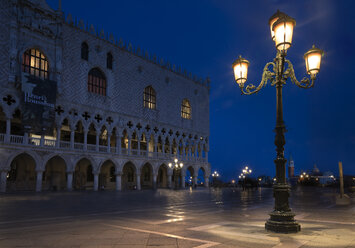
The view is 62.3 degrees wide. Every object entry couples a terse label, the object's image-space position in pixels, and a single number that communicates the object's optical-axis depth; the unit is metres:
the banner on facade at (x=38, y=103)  24.27
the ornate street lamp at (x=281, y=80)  6.26
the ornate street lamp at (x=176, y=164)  29.56
